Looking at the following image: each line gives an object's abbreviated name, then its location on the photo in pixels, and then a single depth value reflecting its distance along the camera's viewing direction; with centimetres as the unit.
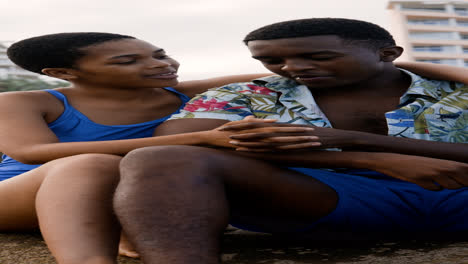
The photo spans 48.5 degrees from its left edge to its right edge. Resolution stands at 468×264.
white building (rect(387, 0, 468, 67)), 3772
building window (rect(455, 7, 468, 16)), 3997
